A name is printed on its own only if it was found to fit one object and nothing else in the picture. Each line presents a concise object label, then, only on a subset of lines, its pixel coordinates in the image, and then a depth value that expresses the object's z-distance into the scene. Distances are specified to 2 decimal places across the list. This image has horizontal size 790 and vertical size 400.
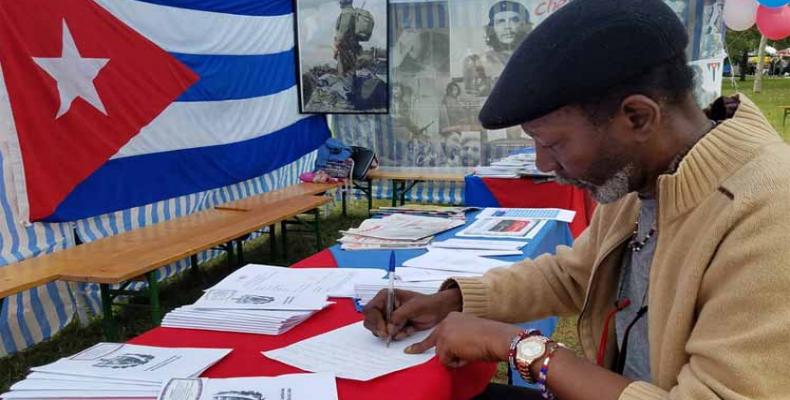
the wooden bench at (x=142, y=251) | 2.92
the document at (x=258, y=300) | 1.47
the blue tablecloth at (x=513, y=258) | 1.95
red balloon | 7.85
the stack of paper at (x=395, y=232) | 2.18
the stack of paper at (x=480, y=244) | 2.10
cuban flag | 3.34
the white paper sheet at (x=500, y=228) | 2.29
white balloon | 7.22
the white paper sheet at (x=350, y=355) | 1.14
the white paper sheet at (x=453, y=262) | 1.82
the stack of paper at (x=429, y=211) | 2.69
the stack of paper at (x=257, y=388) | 1.01
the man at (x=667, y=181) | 0.77
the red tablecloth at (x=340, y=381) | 1.08
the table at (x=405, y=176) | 6.48
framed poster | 6.59
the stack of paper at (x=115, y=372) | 1.03
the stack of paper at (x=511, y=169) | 4.01
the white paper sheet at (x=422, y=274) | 1.71
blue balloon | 6.77
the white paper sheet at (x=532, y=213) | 2.63
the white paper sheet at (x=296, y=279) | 1.63
